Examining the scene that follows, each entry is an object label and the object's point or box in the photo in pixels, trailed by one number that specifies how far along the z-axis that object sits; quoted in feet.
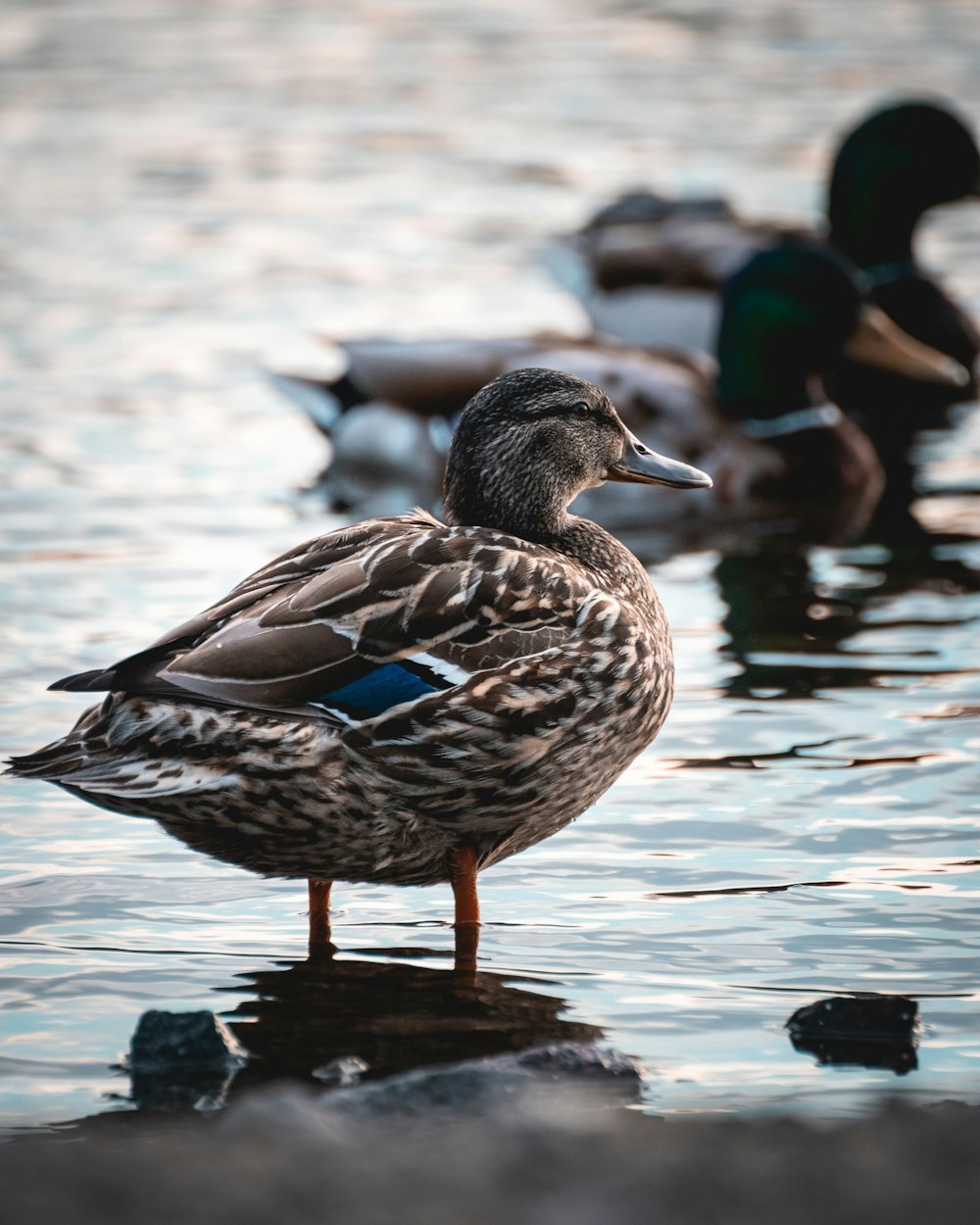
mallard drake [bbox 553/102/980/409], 77.92
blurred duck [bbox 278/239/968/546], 62.75
